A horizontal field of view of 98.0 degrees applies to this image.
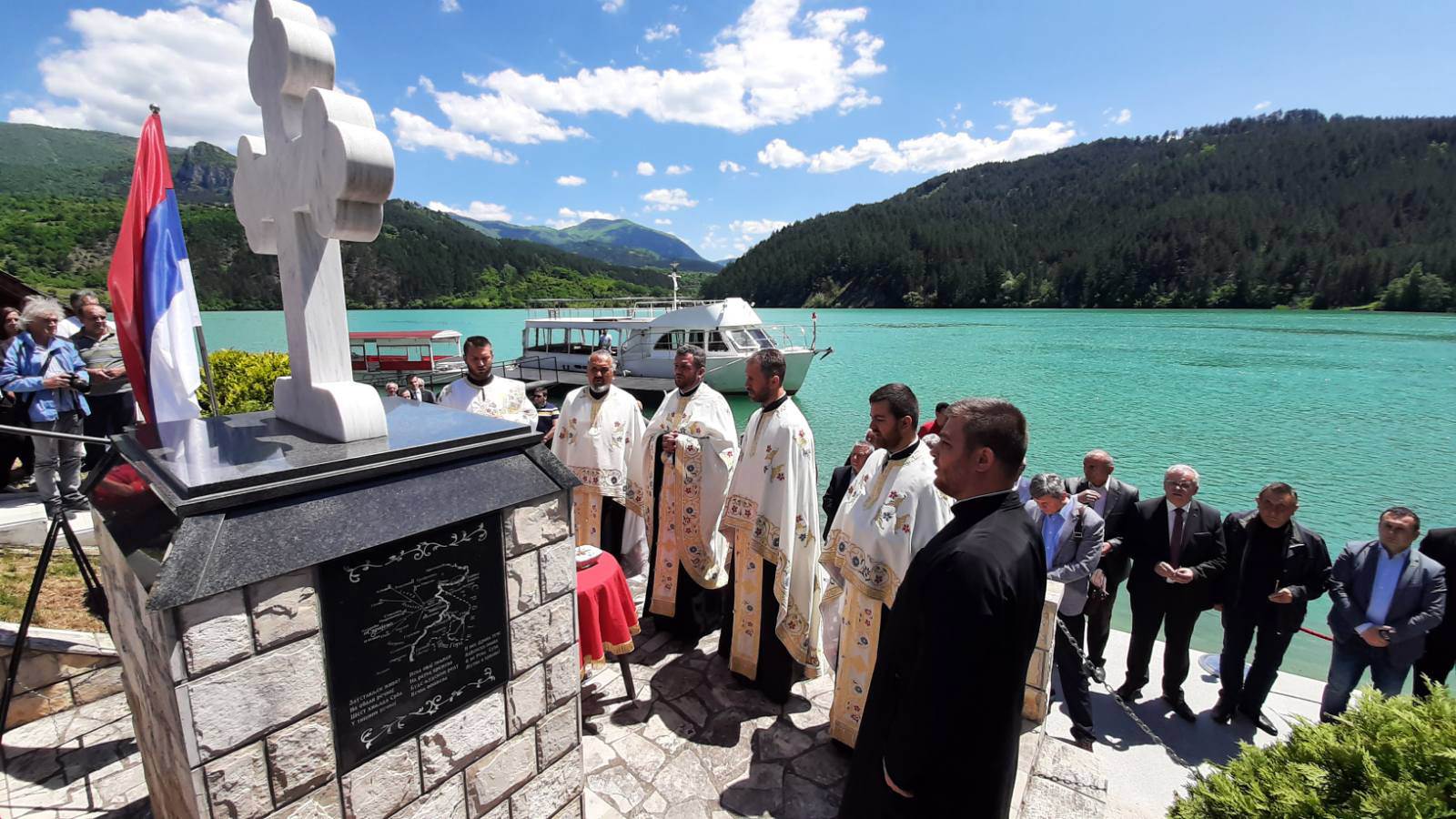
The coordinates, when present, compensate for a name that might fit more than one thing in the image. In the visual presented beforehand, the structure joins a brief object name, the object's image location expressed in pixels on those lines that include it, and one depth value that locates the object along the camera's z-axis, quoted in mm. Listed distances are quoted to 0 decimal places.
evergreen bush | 1753
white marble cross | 1943
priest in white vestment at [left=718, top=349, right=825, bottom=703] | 4074
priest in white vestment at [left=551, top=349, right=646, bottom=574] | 5391
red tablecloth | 3531
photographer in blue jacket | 5152
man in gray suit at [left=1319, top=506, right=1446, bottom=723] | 4039
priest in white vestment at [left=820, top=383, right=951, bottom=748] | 3316
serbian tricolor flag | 2777
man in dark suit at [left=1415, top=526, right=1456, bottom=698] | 4148
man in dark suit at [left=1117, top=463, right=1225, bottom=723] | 4566
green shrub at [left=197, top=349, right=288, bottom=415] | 8570
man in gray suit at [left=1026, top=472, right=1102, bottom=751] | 4289
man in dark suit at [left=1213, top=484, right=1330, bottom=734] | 4324
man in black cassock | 1921
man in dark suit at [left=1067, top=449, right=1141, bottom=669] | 4797
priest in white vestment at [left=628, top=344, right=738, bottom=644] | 4883
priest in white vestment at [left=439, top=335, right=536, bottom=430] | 5543
